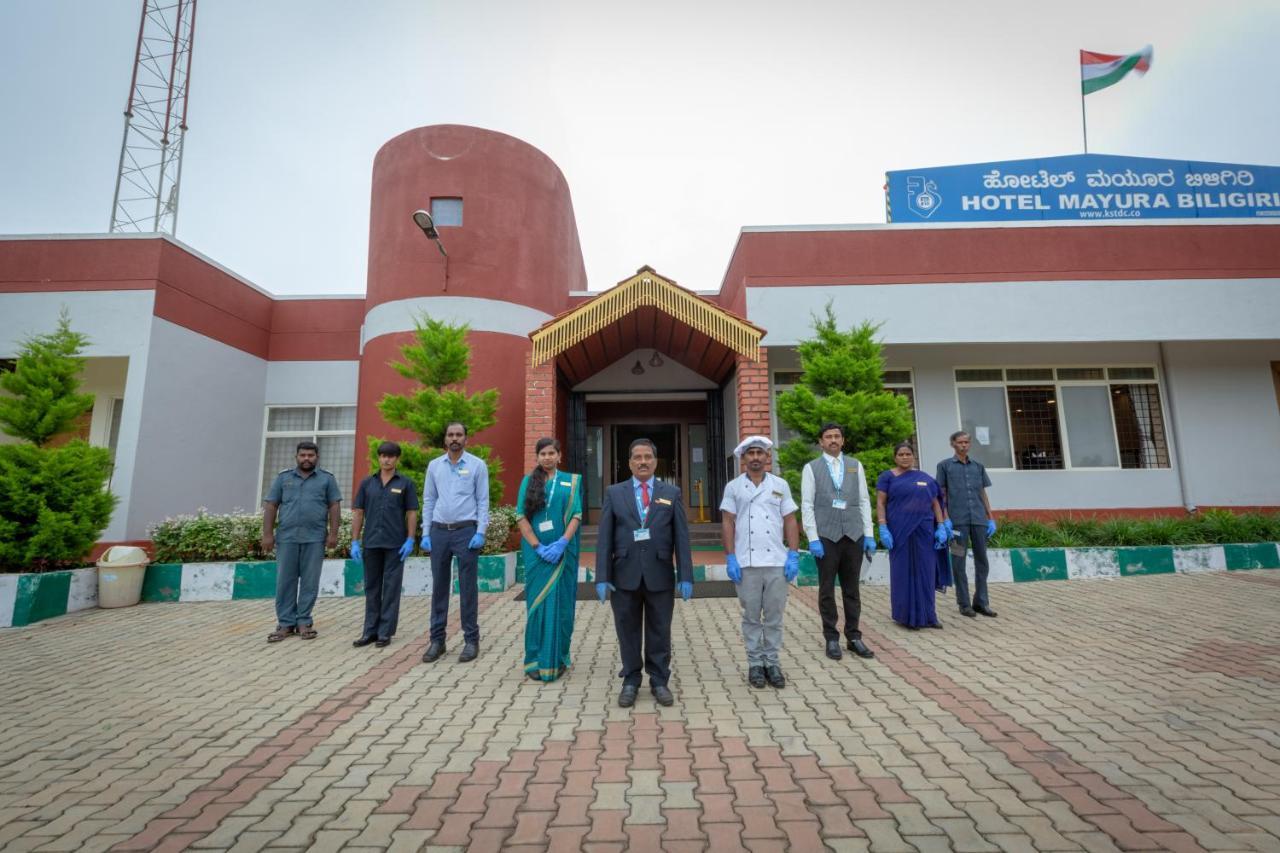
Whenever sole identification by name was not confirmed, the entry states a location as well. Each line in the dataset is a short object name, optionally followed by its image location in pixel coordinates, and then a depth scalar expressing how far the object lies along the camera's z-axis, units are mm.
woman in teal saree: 4359
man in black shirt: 5391
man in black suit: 3941
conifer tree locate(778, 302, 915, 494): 7855
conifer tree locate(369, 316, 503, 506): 8328
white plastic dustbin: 7355
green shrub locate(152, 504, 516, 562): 8031
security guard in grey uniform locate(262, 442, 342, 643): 5680
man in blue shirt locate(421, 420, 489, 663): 4938
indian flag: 13609
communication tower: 15359
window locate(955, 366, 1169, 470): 11102
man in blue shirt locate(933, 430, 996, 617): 6062
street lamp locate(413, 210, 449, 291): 9414
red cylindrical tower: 11078
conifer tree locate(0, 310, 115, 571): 6895
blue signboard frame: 11539
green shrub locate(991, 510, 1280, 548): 8641
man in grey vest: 4840
